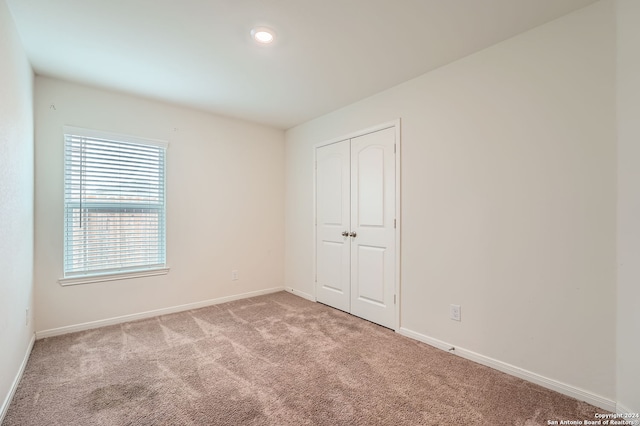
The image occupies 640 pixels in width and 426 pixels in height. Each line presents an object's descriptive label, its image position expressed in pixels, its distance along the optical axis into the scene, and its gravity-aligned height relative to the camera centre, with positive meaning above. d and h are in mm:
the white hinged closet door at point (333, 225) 3621 -165
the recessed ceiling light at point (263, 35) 2112 +1312
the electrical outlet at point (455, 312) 2500 -862
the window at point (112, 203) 2982 +92
